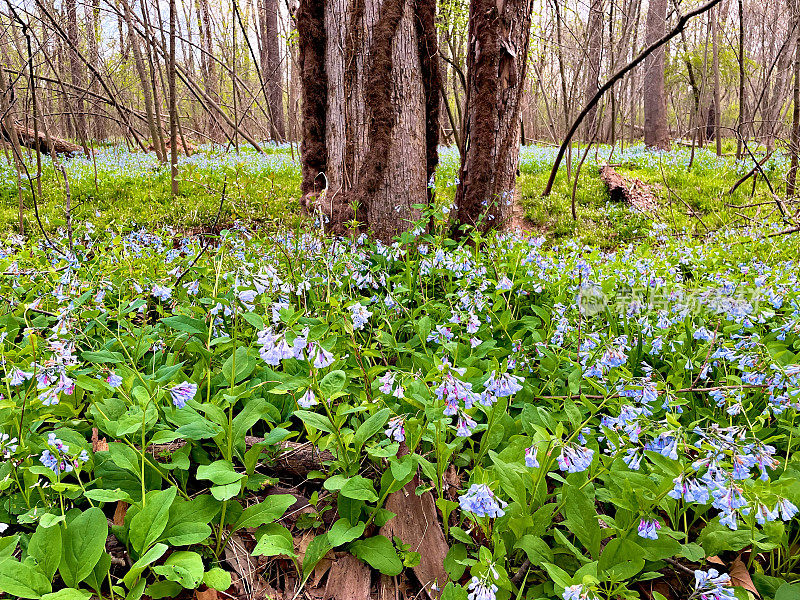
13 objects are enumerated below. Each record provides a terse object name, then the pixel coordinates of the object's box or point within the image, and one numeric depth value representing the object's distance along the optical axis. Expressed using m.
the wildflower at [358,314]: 1.63
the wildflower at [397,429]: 1.33
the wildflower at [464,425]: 1.27
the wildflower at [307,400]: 1.31
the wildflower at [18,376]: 1.41
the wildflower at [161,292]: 1.89
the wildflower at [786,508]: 1.09
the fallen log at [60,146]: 11.65
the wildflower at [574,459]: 1.21
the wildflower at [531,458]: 1.26
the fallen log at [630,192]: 6.54
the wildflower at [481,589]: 1.05
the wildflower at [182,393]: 1.30
